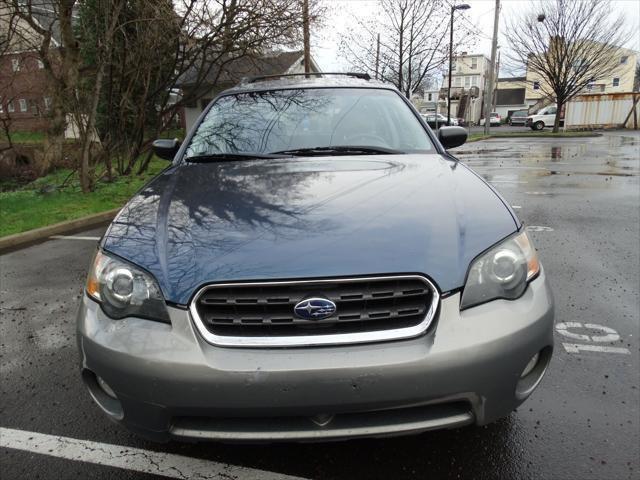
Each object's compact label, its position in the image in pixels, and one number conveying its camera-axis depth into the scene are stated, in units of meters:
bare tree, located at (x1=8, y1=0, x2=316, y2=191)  8.79
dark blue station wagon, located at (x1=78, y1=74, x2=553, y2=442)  1.58
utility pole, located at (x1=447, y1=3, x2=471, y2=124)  20.76
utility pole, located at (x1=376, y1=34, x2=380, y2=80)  22.07
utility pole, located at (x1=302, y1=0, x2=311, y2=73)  12.00
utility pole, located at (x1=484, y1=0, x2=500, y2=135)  23.55
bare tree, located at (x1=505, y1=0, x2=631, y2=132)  27.20
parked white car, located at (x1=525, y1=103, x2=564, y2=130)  36.75
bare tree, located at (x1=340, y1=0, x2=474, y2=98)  20.28
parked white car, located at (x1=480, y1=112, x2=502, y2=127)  48.06
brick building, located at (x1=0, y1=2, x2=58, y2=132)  9.74
